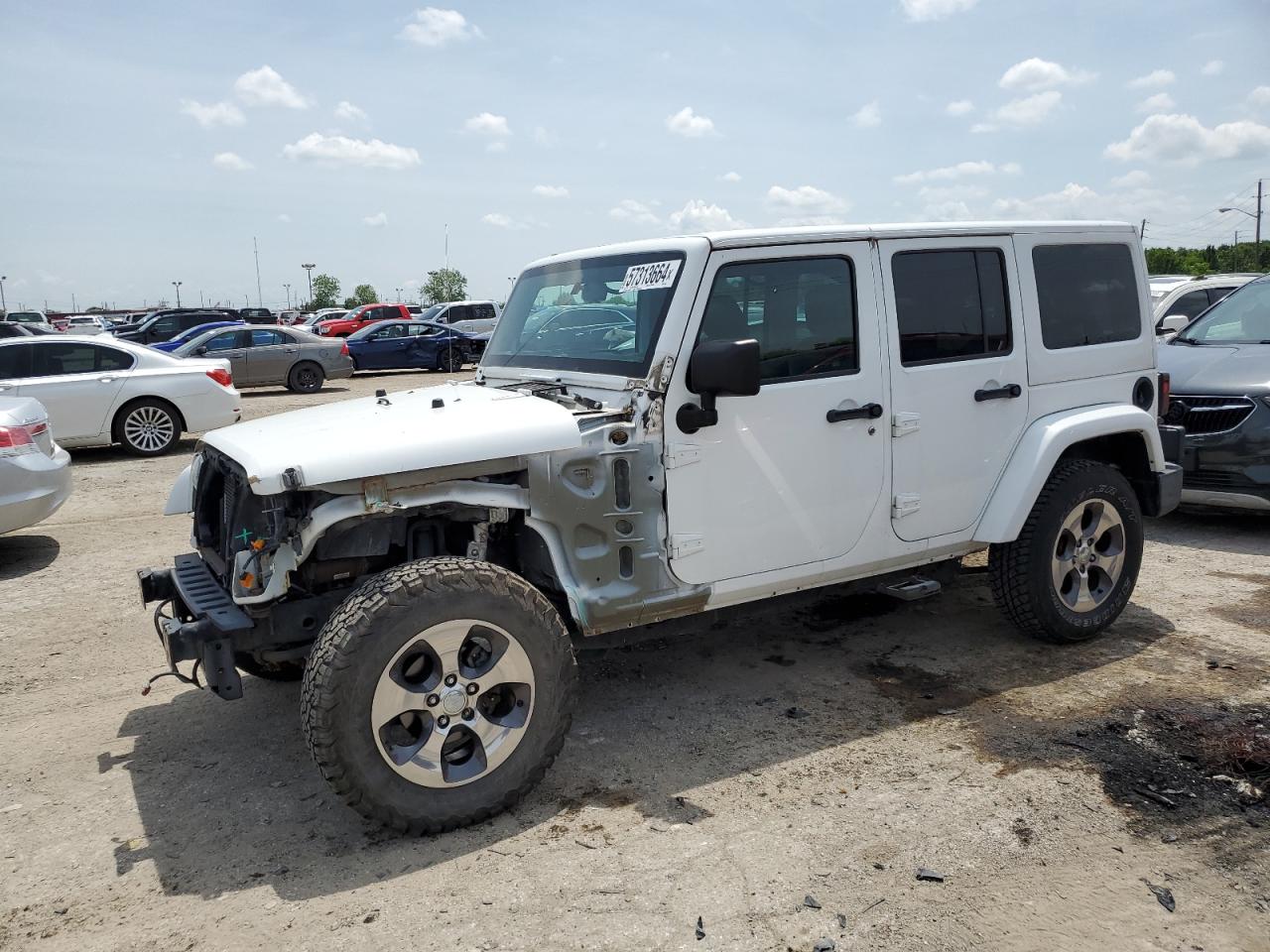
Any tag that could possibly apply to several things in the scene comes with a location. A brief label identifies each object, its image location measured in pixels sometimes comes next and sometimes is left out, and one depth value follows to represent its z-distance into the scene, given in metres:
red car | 31.31
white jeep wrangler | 3.42
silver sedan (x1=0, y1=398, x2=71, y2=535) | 6.91
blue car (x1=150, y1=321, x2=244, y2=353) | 22.23
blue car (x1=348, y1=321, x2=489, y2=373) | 24.36
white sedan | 11.53
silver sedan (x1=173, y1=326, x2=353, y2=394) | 20.30
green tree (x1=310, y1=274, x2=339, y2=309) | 95.19
